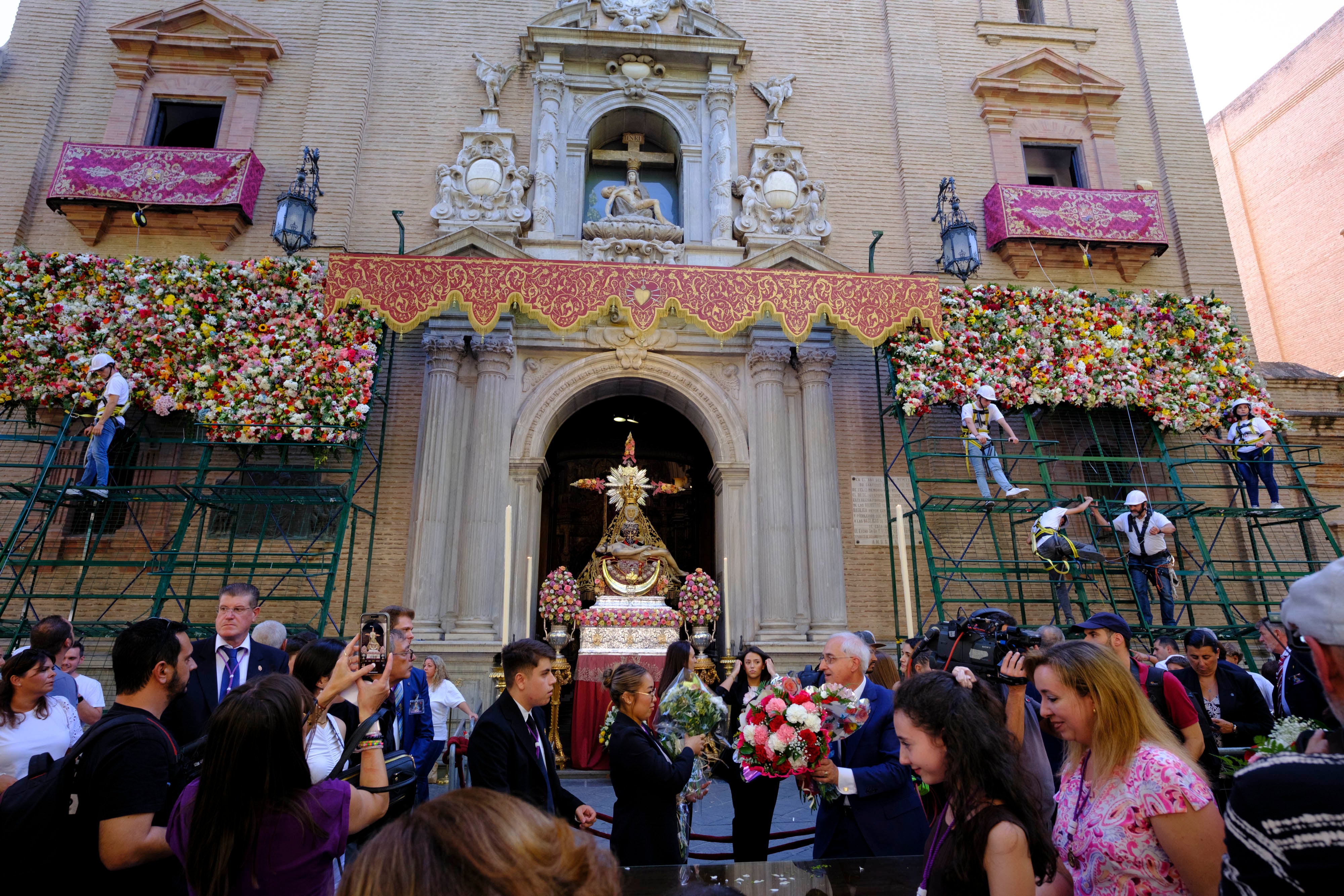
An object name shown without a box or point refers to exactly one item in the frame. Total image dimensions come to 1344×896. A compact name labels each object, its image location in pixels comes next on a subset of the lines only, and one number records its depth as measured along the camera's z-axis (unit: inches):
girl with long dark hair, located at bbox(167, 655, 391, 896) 90.8
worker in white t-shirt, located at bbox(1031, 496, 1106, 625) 388.2
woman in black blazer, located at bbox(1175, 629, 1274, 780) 221.6
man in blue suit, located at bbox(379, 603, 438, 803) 209.5
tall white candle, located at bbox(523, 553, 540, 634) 446.6
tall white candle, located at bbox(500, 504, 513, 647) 387.4
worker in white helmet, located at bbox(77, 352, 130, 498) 407.5
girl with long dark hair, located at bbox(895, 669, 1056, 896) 93.5
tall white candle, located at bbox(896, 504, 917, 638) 367.2
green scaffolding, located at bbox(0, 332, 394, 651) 422.9
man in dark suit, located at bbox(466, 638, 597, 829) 155.6
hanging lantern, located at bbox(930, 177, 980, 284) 504.1
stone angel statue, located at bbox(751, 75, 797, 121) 578.2
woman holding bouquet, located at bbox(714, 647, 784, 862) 199.0
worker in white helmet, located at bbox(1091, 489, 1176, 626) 420.8
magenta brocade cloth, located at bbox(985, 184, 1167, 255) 546.9
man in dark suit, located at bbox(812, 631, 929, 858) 152.7
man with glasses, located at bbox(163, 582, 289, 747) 187.2
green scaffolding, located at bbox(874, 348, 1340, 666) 466.9
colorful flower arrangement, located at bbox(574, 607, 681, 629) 422.9
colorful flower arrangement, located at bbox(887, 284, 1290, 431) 476.4
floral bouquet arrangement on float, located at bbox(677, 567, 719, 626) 436.1
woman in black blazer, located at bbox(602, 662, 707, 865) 160.9
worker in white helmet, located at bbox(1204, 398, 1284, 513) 465.4
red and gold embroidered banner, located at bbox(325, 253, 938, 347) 430.0
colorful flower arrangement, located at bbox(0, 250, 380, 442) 435.8
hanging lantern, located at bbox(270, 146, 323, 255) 472.1
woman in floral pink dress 94.9
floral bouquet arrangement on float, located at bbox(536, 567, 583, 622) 428.5
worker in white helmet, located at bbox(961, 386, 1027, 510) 445.4
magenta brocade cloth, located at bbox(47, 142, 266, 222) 495.2
